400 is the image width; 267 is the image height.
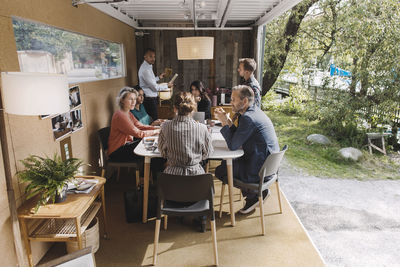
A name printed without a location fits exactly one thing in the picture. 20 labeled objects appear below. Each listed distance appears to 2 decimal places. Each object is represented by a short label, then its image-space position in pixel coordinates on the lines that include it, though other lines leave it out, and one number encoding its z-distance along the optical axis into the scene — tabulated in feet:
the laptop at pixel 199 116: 13.19
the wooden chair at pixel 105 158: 11.27
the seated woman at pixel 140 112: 13.82
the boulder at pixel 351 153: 18.38
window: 7.54
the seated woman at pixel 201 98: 15.06
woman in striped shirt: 8.04
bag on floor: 9.85
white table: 9.02
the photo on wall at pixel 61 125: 8.89
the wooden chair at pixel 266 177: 8.84
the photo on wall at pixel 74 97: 9.91
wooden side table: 6.70
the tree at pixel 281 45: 20.79
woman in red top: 11.14
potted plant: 6.76
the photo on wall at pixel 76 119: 10.19
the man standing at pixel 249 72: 13.32
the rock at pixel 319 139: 21.43
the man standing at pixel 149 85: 16.22
